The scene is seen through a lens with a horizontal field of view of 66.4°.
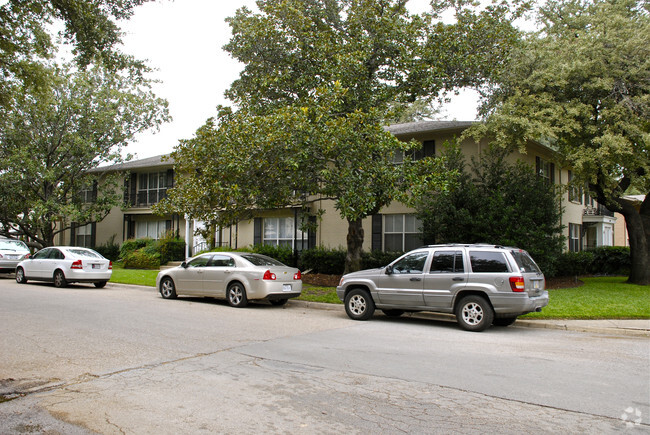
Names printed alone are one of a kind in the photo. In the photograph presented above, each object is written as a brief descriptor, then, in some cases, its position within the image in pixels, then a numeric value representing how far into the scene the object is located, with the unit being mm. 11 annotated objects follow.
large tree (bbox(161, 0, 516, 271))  13188
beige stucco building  20359
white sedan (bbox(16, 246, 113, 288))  17281
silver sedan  12750
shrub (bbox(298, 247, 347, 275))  20094
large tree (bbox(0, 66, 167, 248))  24594
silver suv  9469
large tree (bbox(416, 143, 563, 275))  16344
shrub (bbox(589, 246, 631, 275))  24641
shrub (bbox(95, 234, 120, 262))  30281
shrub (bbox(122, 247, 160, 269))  25453
